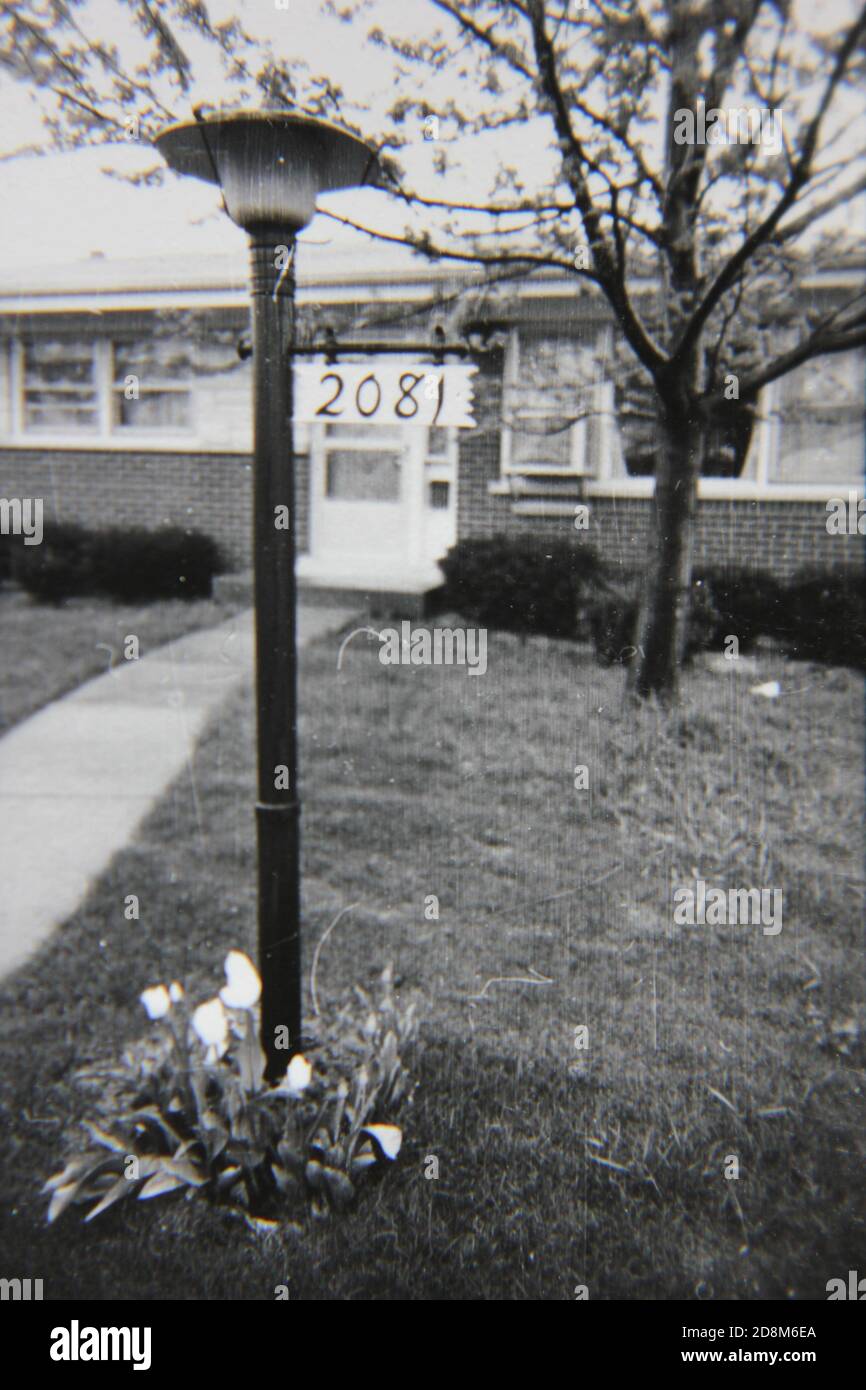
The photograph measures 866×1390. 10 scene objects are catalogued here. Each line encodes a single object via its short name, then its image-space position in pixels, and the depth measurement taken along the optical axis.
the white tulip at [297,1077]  2.55
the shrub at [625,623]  5.98
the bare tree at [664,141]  2.76
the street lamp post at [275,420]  2.31
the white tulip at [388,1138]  2.53
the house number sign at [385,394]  2.36
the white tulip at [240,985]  2.55
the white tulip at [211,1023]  2.57
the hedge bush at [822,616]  5.29
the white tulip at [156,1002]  2.65
